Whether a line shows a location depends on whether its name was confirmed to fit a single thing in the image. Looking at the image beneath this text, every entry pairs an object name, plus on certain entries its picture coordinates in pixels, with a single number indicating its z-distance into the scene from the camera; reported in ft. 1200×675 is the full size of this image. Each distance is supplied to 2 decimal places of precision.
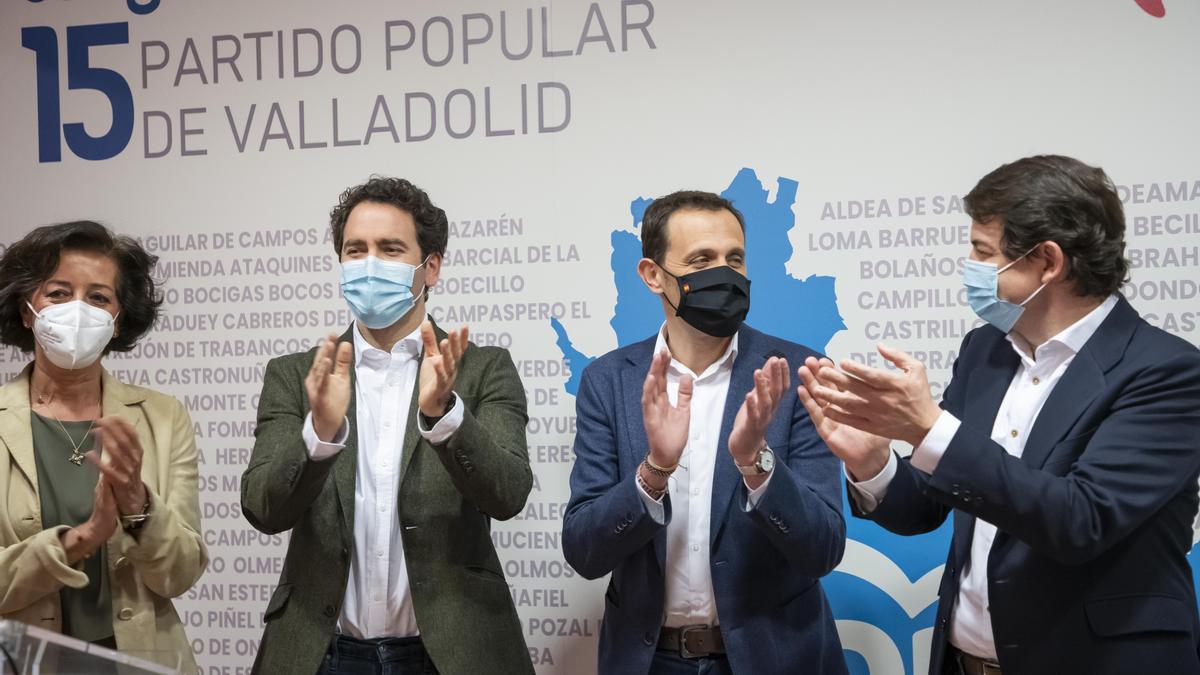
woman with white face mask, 9.06
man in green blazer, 8.98
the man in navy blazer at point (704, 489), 8.52
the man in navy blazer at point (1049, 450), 7.40
